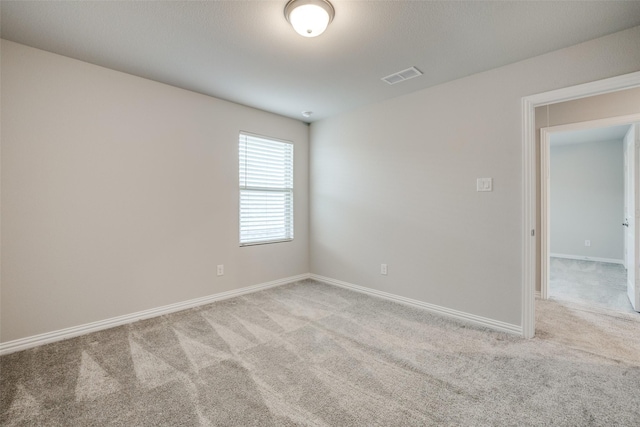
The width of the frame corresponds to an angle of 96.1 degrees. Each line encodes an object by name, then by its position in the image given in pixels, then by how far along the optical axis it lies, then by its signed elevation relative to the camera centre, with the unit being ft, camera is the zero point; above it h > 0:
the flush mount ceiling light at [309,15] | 5.87 +4.22
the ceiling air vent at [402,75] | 9.02 +4.57
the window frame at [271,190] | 12.26 +1.17
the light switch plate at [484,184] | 8.99 +1.02
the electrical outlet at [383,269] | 11.71 -2.17
